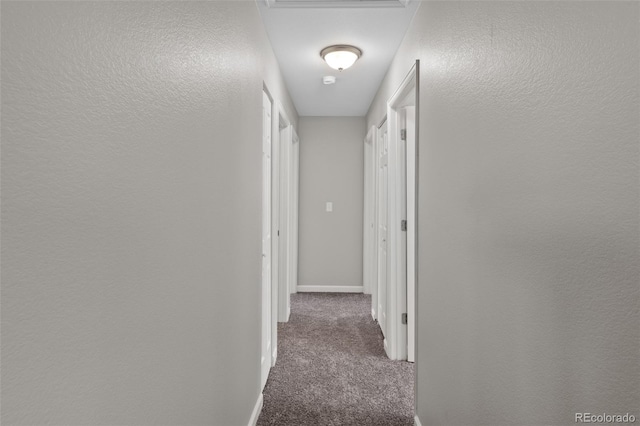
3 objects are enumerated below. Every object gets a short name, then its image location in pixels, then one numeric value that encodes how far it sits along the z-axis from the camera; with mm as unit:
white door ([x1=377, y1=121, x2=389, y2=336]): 3361
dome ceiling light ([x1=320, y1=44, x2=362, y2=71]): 2750
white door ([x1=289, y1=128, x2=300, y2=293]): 4691
